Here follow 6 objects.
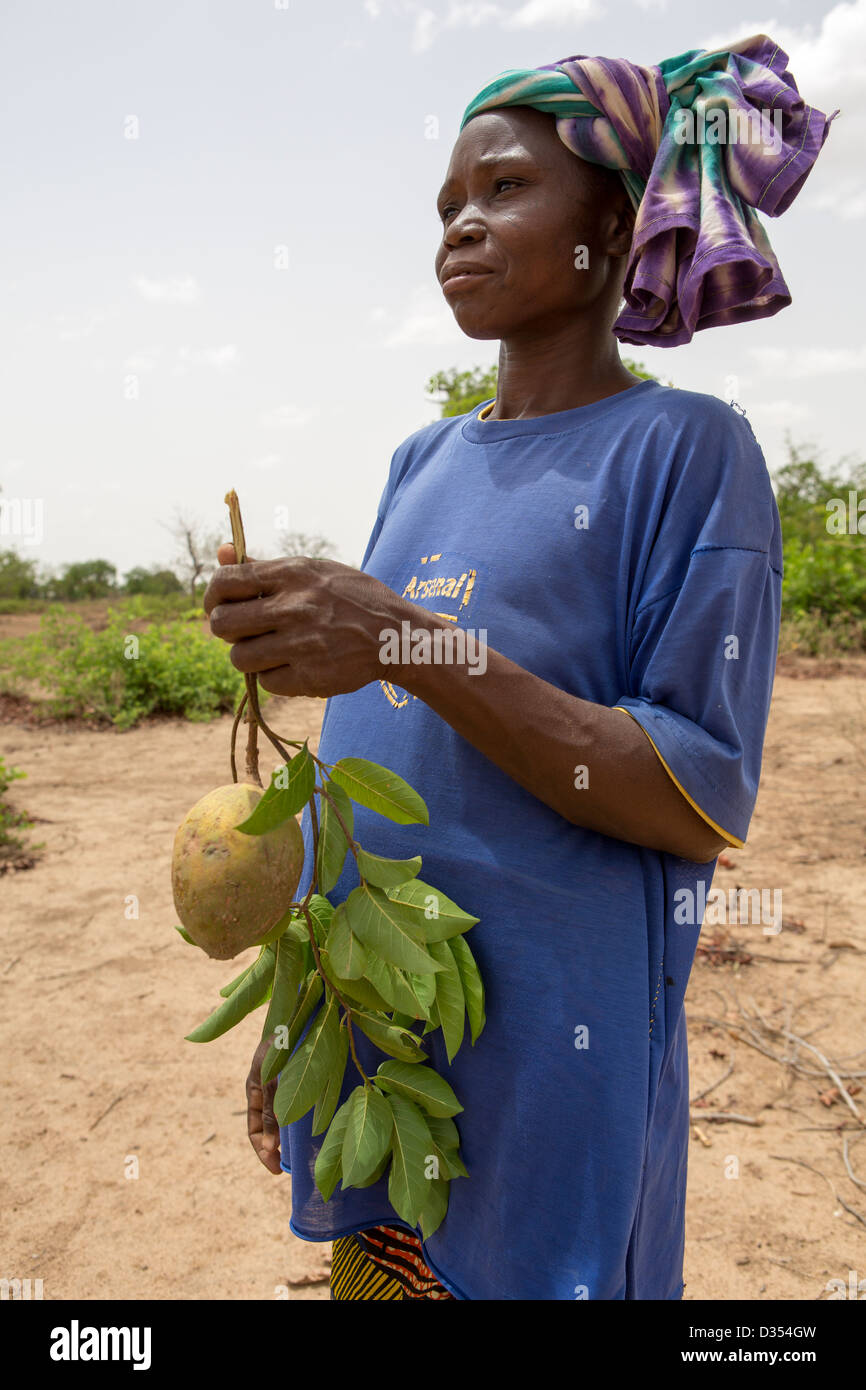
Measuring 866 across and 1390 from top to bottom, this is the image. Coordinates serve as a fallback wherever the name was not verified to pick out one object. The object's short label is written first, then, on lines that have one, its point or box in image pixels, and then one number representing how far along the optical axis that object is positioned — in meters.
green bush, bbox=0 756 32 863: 4.93
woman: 1.00
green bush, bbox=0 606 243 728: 8.43
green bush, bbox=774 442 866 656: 11.30
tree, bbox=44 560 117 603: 26.36
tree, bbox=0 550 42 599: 22.81
